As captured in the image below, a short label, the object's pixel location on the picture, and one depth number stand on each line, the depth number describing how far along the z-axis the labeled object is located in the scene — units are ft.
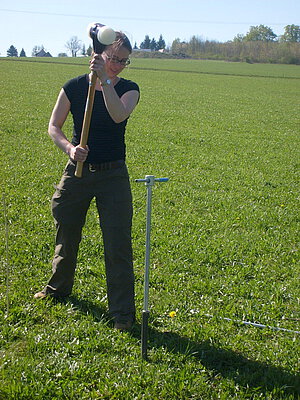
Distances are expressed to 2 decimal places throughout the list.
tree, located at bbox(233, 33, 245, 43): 362.53
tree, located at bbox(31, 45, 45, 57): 392.88
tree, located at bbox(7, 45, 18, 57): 419.23
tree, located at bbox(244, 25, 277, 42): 377.71
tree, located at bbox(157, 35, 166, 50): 408.18
